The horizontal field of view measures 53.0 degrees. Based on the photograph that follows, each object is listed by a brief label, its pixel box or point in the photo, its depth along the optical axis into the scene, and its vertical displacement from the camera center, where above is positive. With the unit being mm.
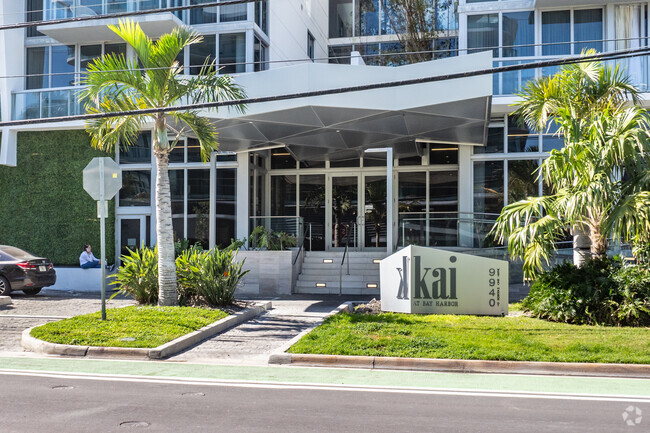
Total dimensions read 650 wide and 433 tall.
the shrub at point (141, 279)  14844 -1091
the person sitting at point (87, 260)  22156 -983
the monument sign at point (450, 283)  13516 -1070
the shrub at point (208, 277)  14727 -1049
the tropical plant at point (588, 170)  12008 +1199
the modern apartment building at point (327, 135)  20203 +3101
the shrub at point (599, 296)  11766 -1184
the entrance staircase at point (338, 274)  19920 -1352
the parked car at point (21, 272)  18953 -1193
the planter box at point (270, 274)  20031 -1317
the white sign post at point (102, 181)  12711 +989
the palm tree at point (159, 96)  14055 +3026
